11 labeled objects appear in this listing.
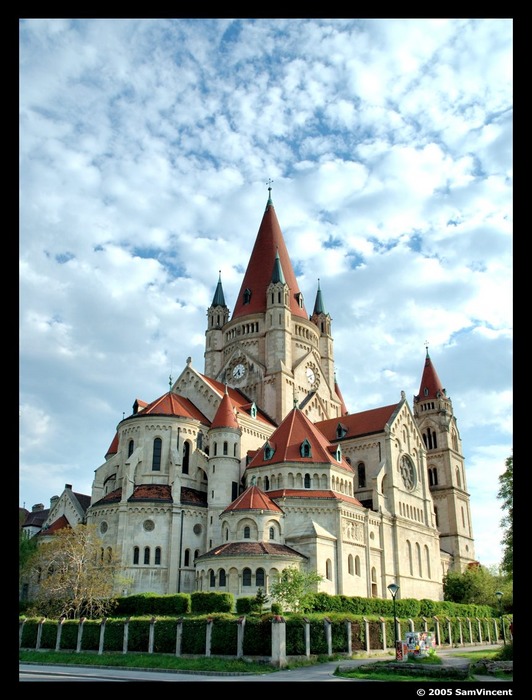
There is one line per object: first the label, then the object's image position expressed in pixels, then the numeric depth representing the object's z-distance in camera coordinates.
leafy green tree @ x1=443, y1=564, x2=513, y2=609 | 73.38
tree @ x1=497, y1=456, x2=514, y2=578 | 44.47
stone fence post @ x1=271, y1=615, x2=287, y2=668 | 34.12
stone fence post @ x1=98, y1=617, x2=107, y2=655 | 40.91
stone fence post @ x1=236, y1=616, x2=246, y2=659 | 35.86
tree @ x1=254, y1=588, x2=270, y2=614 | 43.97
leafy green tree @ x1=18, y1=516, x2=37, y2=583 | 55.47
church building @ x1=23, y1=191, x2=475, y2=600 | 53.19
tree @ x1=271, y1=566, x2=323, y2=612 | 44.12
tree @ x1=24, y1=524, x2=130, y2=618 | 48.25
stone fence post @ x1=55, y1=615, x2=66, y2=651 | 42.72
